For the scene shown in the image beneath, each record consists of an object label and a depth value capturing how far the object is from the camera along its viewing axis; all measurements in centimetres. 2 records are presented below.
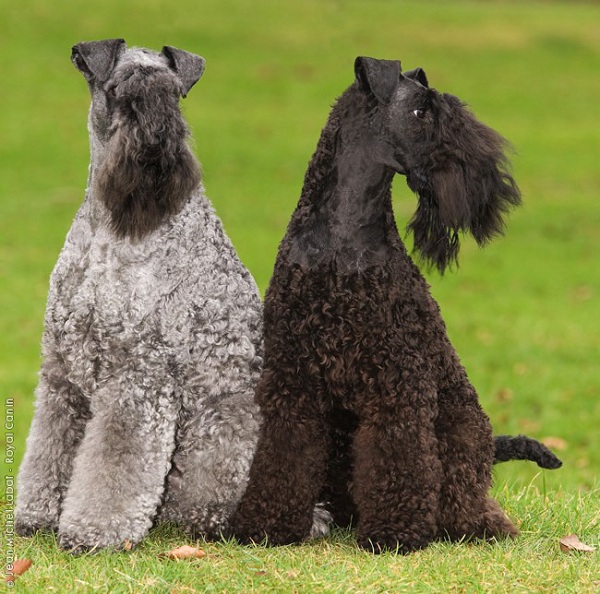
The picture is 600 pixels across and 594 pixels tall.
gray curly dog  865
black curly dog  882
